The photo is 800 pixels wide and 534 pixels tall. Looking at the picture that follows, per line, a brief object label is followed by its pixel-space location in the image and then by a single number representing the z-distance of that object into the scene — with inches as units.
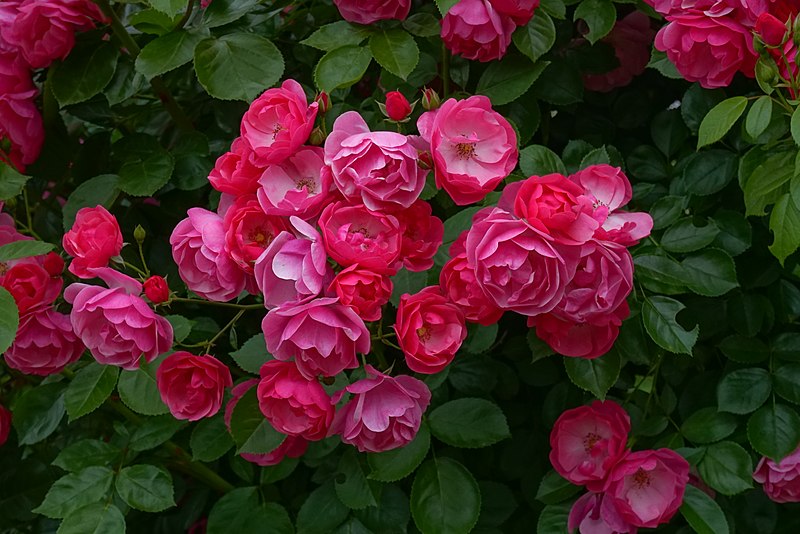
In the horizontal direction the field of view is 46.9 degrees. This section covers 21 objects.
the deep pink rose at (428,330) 36.8
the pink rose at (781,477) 51.2
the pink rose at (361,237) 35.1
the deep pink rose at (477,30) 46.8
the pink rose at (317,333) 34.6
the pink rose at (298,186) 36.4
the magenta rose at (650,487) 47.8
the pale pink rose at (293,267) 34.9
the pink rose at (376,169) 35.5
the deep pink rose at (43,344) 48.5
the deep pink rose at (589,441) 49.0
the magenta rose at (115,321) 39.4
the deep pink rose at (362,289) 34.8
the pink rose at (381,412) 39.1
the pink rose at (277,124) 37.4
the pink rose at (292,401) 38.0
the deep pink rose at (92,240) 40.9
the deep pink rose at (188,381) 42.7
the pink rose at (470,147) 37.2
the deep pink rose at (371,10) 48.6
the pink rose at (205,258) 38.0
